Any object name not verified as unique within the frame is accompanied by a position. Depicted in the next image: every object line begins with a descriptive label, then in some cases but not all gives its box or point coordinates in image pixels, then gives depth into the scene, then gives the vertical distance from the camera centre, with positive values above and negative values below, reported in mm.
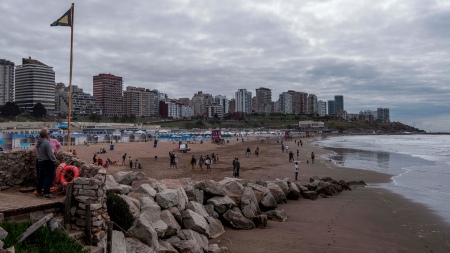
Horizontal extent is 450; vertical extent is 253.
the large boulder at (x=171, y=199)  10609 -2214
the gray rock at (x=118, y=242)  7206 -2455
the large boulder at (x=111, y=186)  9279 -1625
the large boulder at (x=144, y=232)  8070 -2457
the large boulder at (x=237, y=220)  11898 -3185
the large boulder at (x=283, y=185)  17344 -2853
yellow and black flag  11422 +3576
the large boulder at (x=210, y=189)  13055 -2295
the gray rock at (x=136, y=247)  7617 -2646
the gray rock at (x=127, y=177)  13742 -1985
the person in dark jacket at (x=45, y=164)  8133 -880
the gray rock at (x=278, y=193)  16312 -3066
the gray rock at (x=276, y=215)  13383 -3380
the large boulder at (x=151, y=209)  9445 -2245
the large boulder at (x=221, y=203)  12398 -2711
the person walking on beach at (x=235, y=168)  22484 -2600
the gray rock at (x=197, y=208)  11273 -2620
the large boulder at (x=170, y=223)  9438 -2660
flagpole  11445 +2577
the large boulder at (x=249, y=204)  12716 -2909
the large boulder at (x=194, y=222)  10219 -2815
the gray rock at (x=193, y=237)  9349 -2987
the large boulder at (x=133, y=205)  8883 -2069
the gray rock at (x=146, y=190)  10789 -1981
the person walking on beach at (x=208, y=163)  26312 -2632
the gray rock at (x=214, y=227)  10888 -3202
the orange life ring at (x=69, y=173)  8609 -1153
